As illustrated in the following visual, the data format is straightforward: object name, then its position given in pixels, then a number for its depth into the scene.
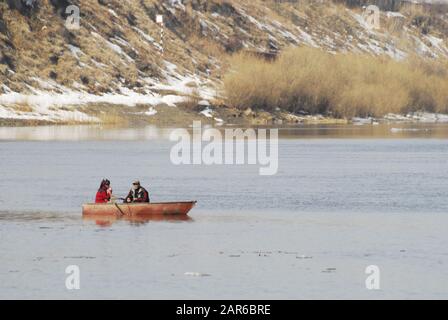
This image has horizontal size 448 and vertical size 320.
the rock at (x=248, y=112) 100.94
